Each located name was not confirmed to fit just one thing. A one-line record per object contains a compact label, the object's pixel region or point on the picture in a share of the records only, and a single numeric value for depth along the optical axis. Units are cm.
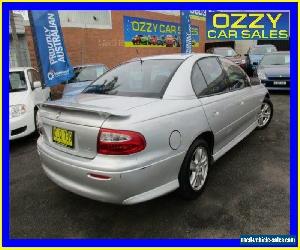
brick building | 1176
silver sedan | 249
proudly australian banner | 690
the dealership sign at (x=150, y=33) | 1426
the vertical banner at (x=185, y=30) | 1117
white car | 541
